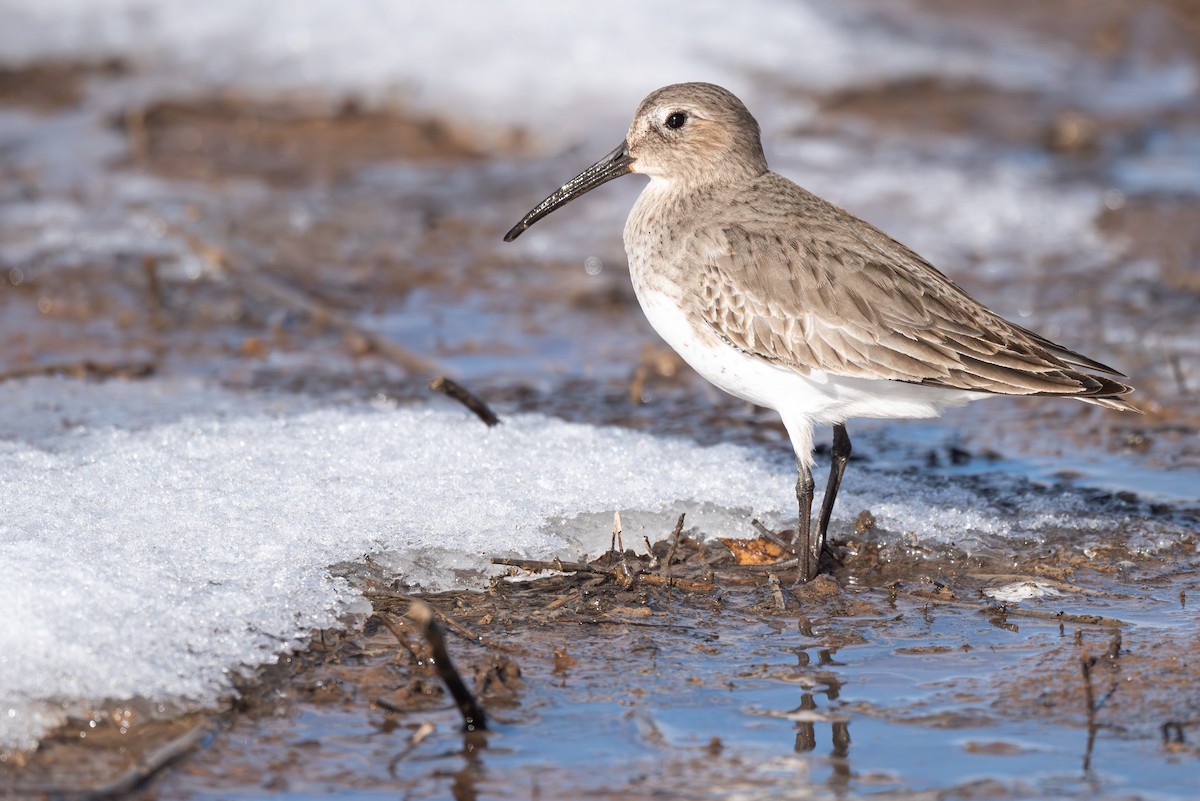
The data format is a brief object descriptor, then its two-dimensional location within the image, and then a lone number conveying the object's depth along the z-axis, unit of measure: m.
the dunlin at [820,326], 11.41
